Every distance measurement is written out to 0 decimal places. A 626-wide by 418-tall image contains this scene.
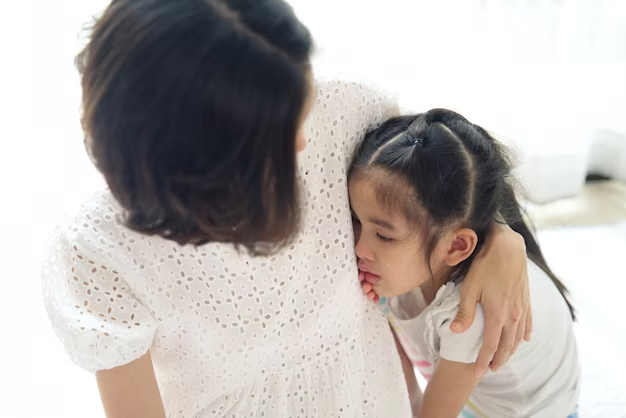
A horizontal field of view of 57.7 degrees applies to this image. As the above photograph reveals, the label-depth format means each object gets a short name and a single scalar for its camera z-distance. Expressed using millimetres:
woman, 379
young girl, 642
